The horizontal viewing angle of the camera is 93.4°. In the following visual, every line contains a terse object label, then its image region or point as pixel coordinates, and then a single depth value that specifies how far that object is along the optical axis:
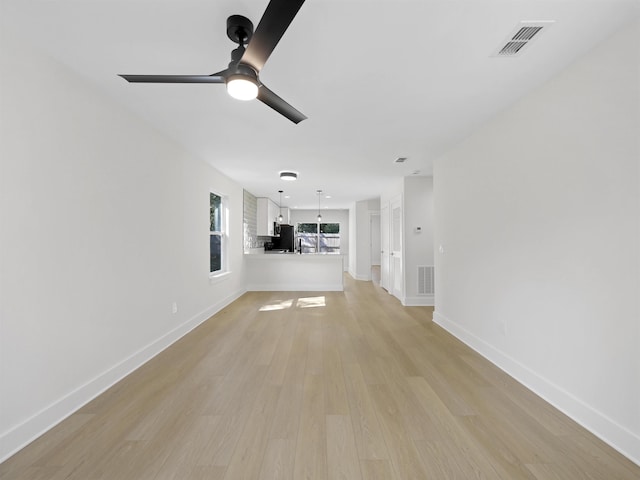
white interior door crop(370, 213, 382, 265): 9.75
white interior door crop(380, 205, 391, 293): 7.17
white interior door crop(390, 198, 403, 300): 6.12
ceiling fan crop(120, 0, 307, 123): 1.20
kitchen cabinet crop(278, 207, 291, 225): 10.00
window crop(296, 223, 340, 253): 11.44
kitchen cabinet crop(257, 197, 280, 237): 7.82
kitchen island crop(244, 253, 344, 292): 7.18
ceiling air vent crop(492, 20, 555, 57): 1.69
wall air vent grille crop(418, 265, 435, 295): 5.60
